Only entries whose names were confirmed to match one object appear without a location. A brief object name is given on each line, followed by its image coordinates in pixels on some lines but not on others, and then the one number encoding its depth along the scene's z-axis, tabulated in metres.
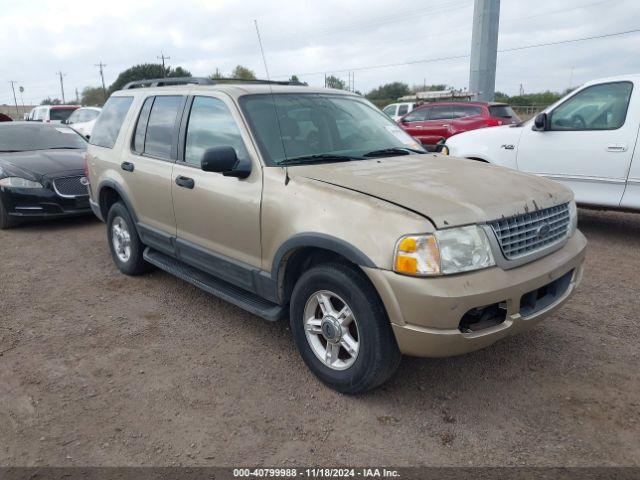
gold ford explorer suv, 2.67
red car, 13.86
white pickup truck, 5.88
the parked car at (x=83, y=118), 16.16
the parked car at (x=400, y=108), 21.73
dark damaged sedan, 7.30
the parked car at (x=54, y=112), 18.38
